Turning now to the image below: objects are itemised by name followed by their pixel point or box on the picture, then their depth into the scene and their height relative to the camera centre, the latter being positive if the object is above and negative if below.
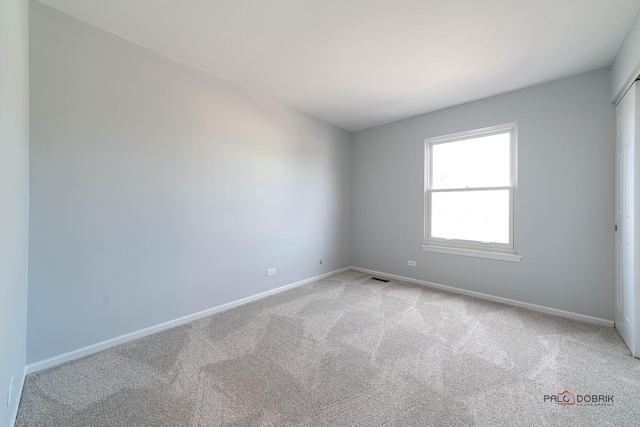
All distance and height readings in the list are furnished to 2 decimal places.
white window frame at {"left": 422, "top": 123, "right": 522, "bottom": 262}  3.13 -0.02
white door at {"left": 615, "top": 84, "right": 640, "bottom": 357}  2.04 -0.06
